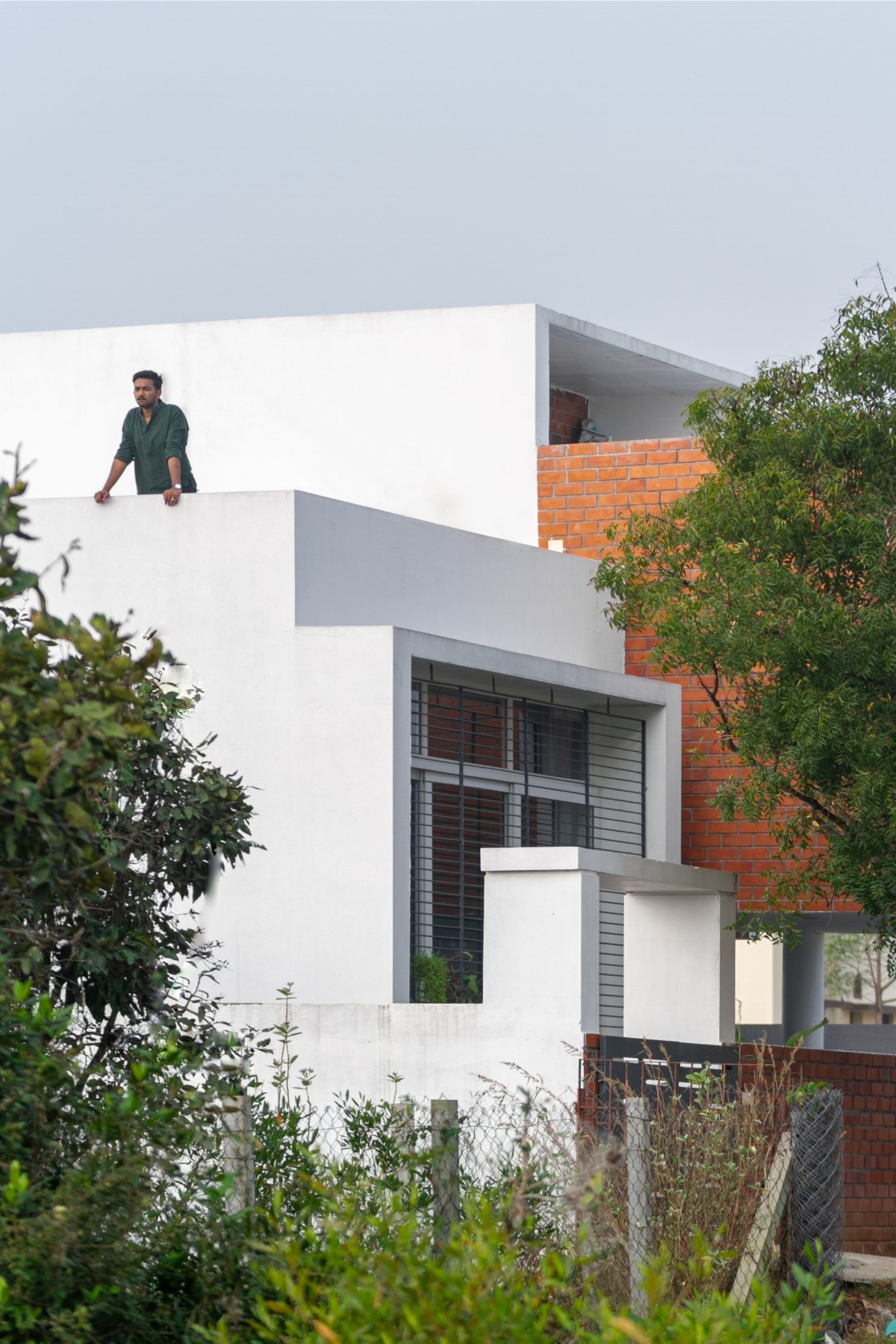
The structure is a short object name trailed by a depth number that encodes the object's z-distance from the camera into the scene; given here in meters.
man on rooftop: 28.30
